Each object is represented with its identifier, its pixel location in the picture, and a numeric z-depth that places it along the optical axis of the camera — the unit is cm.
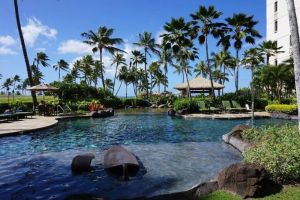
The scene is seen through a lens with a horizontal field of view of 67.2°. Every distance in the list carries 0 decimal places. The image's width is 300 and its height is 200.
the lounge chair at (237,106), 2148
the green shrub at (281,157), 499
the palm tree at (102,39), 3659
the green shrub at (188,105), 2112
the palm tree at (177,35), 2578
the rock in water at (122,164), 636
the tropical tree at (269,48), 2820
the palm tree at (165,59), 4387
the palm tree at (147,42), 4197
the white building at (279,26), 2786
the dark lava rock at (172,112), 2110
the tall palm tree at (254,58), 2983
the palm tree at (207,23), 2484
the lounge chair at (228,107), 2128
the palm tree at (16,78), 9825
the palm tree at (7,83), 9587
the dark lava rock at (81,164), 685
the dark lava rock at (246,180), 464
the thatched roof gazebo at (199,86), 2723
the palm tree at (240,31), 2582
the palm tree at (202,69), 5779
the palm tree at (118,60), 4891
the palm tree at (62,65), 6680
